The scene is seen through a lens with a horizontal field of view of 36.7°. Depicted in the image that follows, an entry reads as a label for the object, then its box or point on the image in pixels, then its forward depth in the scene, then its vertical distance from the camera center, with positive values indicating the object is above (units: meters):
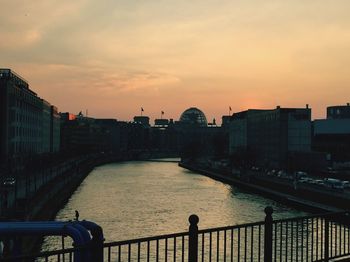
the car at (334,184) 70.88 -6.10
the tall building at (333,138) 123.19 +0.40
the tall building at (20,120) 76.62 +2.58
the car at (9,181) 57.55 -5.31
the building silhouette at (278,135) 113.75 +0.88
